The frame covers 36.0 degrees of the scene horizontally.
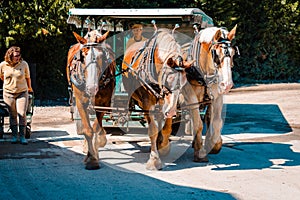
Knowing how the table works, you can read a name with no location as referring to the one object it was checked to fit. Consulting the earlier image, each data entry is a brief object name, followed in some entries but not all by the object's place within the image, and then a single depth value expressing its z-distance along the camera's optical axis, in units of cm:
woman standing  895
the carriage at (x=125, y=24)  856
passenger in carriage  915
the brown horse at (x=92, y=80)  658
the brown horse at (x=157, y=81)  641
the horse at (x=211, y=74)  670
